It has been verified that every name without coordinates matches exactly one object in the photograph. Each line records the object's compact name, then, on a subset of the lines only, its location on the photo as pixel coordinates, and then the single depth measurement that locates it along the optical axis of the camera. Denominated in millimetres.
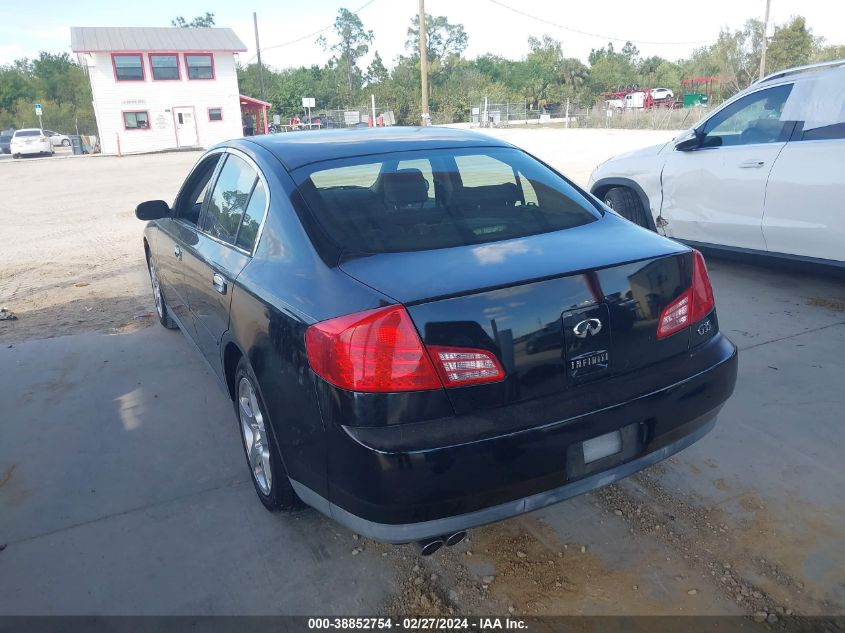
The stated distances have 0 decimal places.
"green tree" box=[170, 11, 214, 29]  93050
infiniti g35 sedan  2264
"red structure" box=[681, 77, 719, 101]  49325
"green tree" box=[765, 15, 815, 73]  46469
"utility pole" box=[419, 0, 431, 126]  26078
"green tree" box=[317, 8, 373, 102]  87875
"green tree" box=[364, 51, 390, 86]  78244
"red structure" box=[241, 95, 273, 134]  45531
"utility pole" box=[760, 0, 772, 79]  39844
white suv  5402
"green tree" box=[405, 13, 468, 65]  78375
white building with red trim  39781
